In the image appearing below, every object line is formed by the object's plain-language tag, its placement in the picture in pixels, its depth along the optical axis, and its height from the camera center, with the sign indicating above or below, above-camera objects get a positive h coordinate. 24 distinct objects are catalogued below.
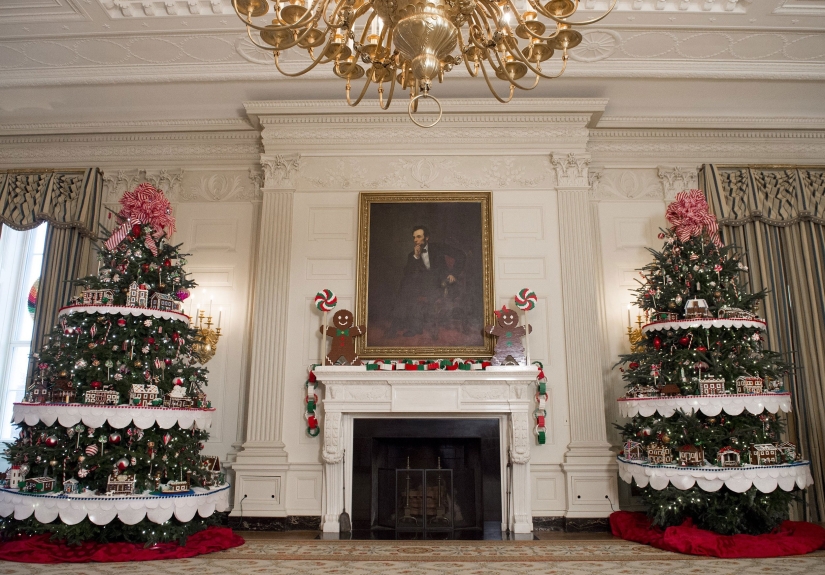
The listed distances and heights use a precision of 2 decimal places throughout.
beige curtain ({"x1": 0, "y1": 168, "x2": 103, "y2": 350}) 6.79 +2.45
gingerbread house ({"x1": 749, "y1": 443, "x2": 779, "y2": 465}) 4.77 -0.27
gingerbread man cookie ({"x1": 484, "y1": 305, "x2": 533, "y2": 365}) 6.10 +0.87
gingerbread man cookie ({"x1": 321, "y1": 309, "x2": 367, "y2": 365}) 6.16 +0.88
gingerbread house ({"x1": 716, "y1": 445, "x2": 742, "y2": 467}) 4.78 -0.30
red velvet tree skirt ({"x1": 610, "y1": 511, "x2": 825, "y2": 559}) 4.48 -0.95
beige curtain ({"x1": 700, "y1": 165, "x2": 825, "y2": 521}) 6.28 +1.91
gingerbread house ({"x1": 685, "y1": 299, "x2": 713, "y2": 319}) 5.21 +0.98
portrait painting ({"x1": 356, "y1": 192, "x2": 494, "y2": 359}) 6.29 +1.60
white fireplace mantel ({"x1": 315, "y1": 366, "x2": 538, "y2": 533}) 5.85 +0.18
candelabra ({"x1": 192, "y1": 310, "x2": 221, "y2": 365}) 6.54 +0.86
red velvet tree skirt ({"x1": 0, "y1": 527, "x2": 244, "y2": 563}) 4.22 -0.98
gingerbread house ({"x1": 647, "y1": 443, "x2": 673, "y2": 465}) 4.98 -0.29
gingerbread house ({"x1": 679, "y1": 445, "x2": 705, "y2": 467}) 4.83 -0.30
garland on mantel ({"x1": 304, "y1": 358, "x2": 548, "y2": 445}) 6.00 +0.41
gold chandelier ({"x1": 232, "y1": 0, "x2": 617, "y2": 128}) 2.70 +1.93
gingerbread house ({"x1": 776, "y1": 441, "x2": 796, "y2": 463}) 4.86 -0.26
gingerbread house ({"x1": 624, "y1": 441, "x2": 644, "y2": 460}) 5.28 -0.27
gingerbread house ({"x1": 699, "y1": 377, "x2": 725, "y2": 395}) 4.92 +0.29
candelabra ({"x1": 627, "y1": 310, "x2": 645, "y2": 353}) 6.37 +0.93
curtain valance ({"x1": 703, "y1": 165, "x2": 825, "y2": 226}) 6.75 +2.62
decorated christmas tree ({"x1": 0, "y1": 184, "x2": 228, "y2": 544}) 4.43 -0.02
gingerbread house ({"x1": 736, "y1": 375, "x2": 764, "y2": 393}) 4.90 +0.30
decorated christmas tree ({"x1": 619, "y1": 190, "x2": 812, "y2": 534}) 4.77 +0.15
